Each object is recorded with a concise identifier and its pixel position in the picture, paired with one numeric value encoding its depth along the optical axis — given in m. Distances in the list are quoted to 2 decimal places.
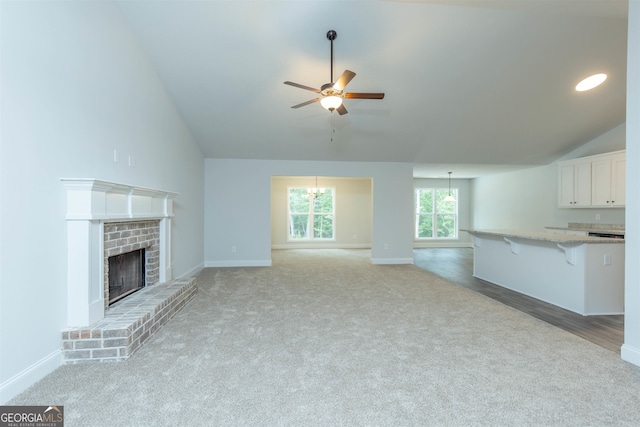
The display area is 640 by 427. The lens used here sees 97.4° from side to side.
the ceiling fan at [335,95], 2.86
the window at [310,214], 9.27
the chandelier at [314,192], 8.95
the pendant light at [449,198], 9.06
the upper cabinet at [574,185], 5.69
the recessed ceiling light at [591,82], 4.10
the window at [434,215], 9.76
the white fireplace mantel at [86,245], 2.23
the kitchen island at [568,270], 3.33
